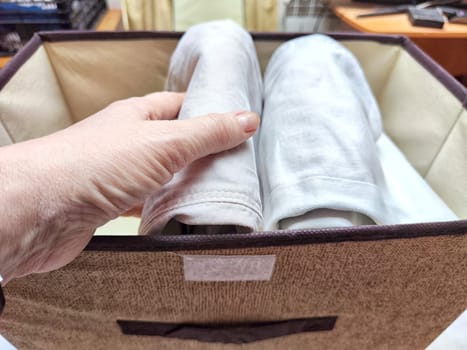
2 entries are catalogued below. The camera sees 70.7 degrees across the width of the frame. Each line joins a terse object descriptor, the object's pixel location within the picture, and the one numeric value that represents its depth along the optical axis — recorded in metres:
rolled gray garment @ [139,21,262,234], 0.36
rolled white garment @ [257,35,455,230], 0.42
